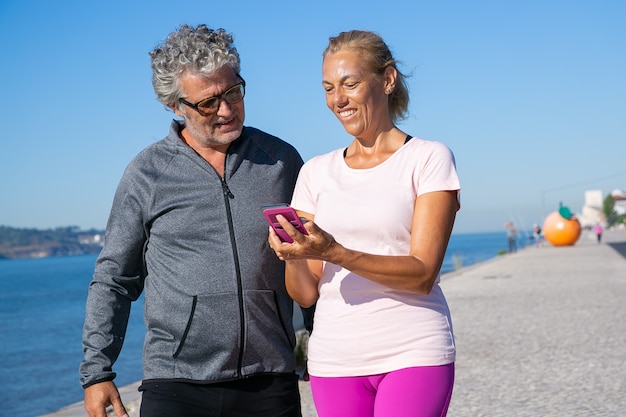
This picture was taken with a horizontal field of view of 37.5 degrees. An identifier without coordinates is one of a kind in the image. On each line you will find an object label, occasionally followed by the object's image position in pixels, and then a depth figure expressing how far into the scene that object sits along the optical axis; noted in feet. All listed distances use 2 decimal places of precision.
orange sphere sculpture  150.51
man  9.59
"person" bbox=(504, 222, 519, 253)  174.68
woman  8.27
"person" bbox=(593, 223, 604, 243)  169.58
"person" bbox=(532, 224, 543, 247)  185.45
